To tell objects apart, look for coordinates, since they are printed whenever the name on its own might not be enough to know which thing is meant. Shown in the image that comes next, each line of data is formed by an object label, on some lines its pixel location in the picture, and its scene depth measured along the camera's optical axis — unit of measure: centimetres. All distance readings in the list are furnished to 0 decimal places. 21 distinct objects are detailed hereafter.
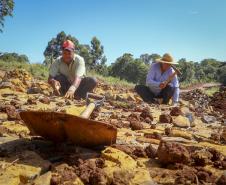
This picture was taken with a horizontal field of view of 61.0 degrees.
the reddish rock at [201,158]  161
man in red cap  351
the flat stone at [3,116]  236
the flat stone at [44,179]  128
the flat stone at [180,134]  222
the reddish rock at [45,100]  330
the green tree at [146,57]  4812
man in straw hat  415
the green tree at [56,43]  2689
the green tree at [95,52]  2627
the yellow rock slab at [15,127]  204
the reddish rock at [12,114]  235
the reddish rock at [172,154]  156
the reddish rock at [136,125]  238
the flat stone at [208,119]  324
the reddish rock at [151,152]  171
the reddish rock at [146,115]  285
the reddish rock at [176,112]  314
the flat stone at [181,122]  273
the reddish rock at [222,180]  133
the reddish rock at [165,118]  286
